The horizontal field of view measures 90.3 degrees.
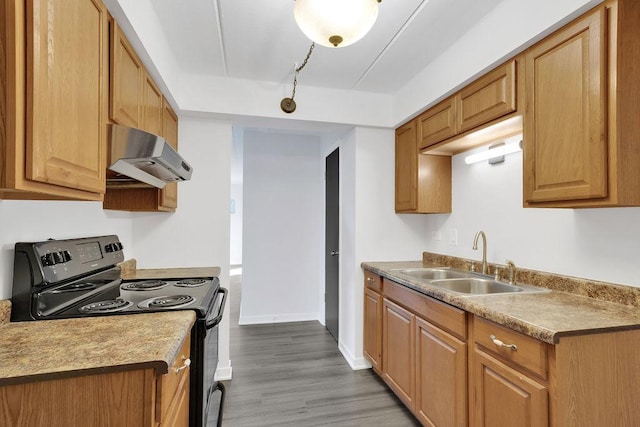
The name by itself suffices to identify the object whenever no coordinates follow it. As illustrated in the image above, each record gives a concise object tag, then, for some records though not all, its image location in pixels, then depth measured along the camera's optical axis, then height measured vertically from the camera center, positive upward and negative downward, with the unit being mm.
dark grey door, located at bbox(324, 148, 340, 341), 3453 -282
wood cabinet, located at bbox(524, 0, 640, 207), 1230 +442
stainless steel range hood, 1320 +271
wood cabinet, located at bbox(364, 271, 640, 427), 1120 -649
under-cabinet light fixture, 1973 +438
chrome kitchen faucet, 2174 -240
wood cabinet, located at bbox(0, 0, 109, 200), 819 +350
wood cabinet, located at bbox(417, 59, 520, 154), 1726 +672
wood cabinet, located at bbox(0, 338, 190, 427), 792 -481
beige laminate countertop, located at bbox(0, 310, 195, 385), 814 -391
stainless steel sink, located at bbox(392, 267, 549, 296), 1877 -438
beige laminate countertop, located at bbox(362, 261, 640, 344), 1125 -389
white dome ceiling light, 1261 +803
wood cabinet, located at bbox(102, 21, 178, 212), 1408 +587
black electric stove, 1212 -366
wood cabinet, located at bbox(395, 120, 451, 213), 2645 +310
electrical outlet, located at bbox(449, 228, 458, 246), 2607 -166
